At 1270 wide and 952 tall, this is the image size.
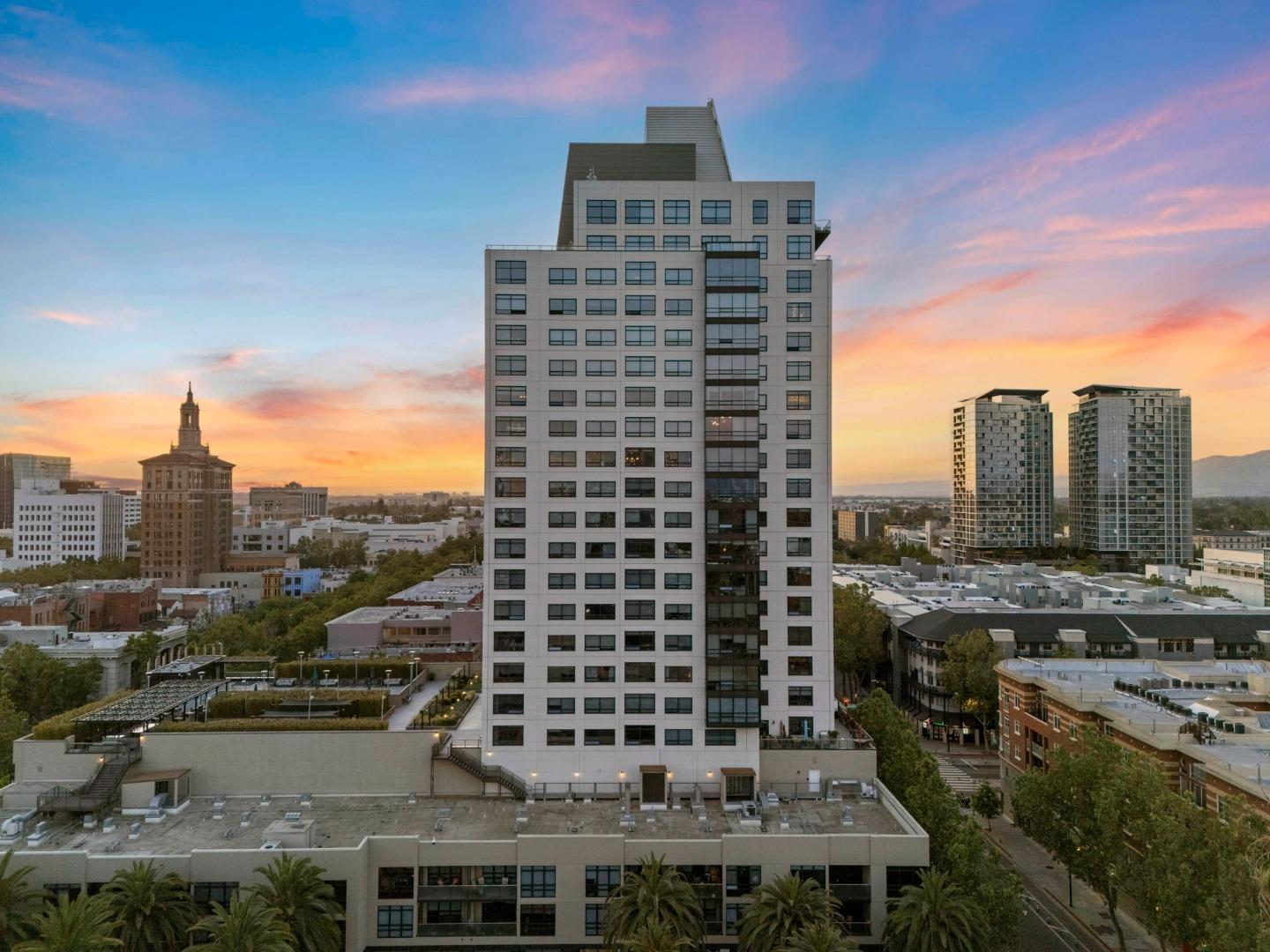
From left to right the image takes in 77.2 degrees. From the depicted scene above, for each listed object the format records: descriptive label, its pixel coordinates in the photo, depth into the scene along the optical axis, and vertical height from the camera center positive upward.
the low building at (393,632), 92.06 -14.86
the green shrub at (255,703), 59.19 -14.90
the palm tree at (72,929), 33.44 -18.19
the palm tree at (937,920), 38.66 -20.33
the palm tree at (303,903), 38.69 -19.62
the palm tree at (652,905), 39.28 -20.12
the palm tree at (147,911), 38.78 -20.17
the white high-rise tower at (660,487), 56.19 +1.39
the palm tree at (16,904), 37.38 -19.60
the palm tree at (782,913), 38.91 -20.17
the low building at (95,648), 93.75 -17.17
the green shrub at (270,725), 55.44 -15.53
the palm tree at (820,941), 36.62 -20.15
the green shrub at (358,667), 70.19 -14.53
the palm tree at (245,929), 35.12 -19.21
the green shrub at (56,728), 55.06 -15.69
